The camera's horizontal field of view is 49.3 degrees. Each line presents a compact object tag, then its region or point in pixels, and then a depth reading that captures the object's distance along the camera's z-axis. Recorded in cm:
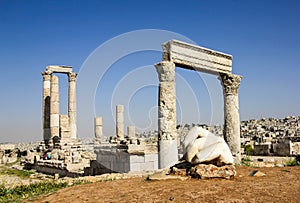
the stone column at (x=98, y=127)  3516
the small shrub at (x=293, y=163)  1275
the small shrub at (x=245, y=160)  1605
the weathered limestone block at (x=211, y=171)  837
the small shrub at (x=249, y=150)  2333
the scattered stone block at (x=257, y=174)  905
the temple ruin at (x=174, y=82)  1344
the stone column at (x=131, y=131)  3559
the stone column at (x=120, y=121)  3434
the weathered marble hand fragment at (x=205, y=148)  854
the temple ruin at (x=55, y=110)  2959
